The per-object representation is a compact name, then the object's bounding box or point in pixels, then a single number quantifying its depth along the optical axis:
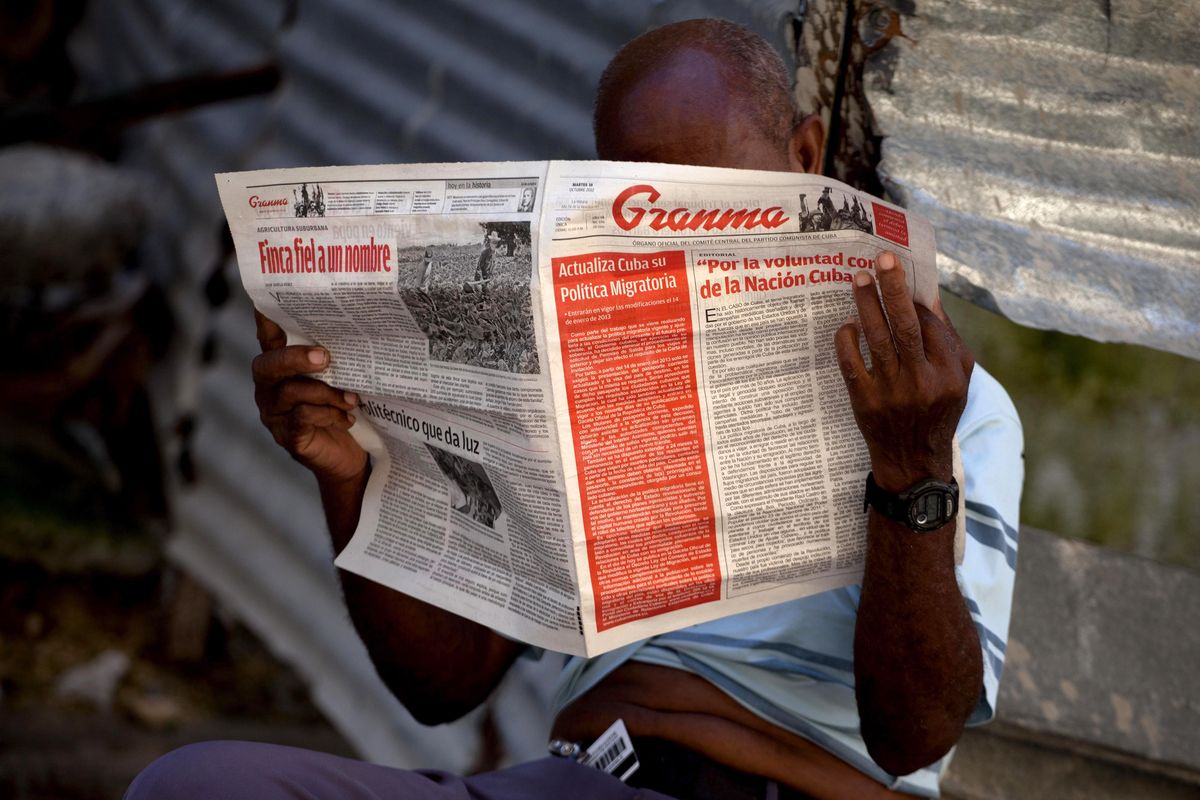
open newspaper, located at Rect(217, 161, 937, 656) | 2.85
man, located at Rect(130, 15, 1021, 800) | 2.85
